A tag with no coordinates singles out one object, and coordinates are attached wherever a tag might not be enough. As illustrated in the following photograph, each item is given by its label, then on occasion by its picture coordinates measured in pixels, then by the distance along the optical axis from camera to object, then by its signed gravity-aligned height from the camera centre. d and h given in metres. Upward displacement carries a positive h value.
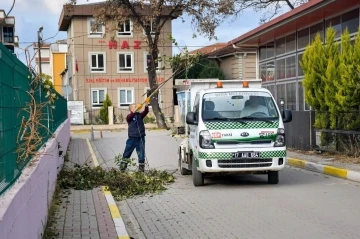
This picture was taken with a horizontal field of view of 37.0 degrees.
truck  11.06 -0.58
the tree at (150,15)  38.00 +6.56
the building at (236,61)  30.95 +2.84
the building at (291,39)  17.45 +2.73
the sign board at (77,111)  44.69 -0.32
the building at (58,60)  68.50 +6.05
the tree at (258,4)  32.38 +6.20
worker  13.98 -0.66
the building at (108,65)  47.53 +3.78
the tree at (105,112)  46.62 -0.45
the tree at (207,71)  41.13 +2.84
